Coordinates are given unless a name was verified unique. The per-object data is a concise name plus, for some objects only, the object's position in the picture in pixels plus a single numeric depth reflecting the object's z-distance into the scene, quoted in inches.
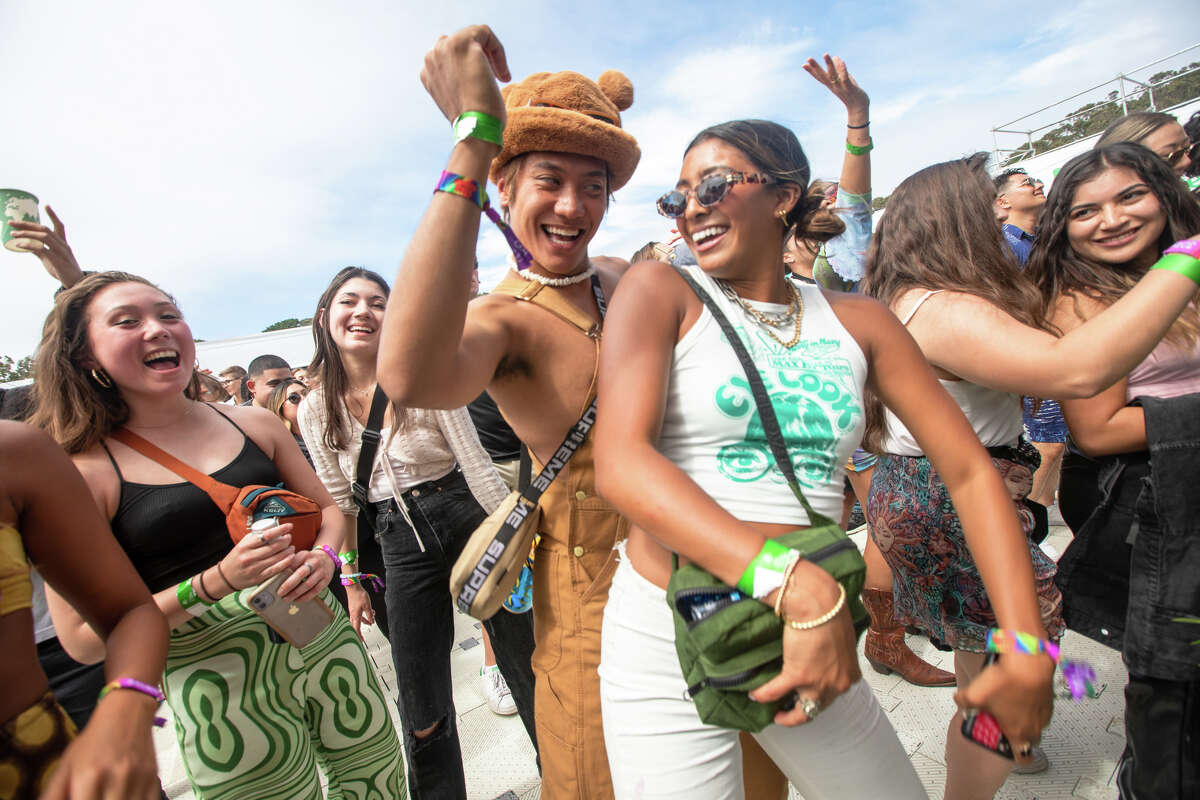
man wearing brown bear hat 54.2
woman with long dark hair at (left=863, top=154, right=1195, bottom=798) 61.5
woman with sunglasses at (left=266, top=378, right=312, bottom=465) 166.7
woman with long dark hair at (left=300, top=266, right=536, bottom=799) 91.6
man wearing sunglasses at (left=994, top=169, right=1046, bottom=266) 175.0
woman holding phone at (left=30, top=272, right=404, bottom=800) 64.9
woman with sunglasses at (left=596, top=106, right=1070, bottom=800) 39.4
